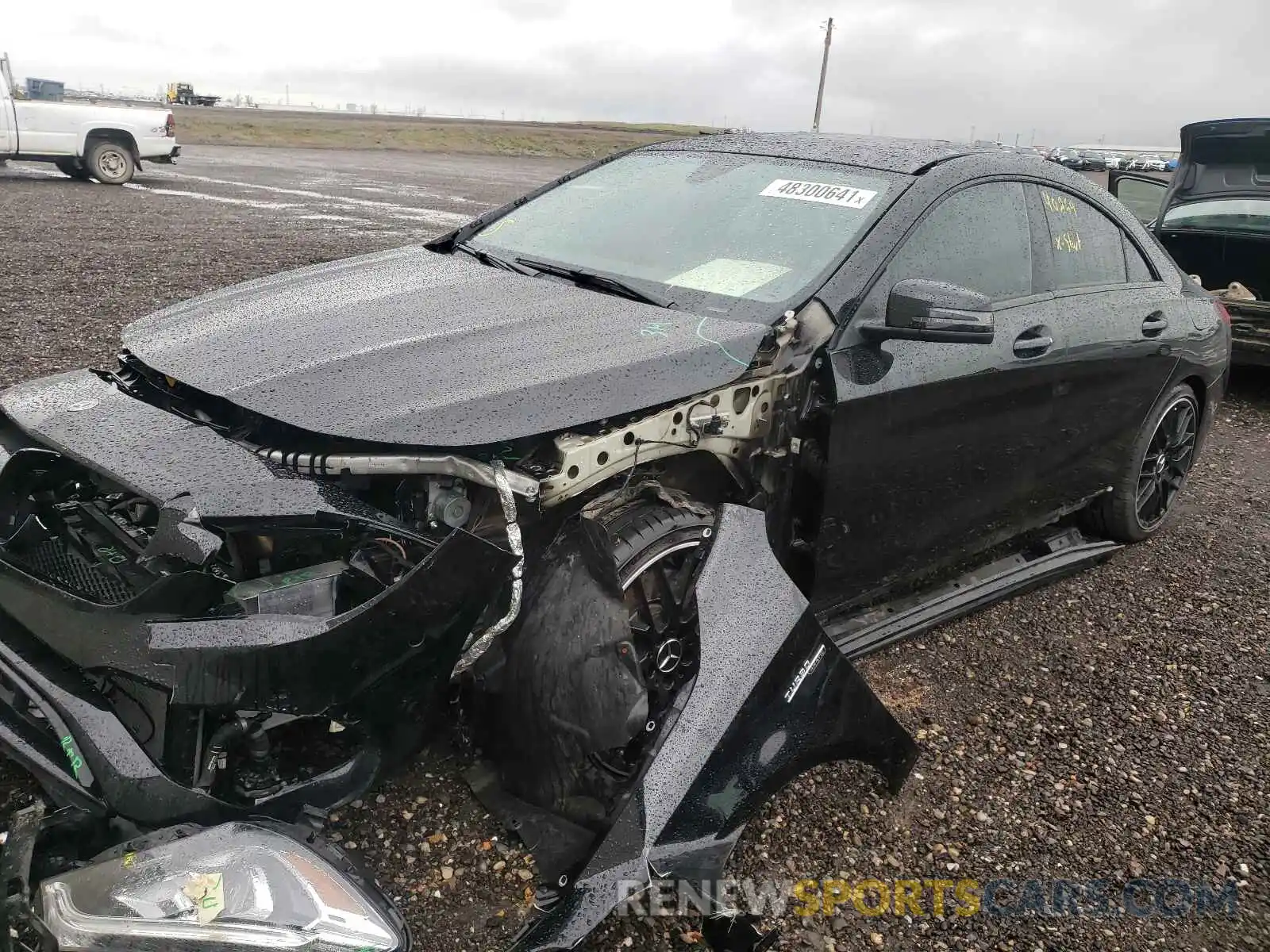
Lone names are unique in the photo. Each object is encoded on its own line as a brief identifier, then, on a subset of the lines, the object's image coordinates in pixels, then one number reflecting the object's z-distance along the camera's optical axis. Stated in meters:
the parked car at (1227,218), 6.77
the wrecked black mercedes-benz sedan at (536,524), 1.79
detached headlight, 1.52
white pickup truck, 13.10
